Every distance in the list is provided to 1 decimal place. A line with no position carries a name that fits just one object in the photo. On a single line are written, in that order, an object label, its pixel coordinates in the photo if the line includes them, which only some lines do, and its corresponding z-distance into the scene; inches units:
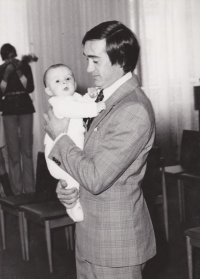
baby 63.8
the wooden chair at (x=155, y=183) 140.5
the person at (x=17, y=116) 208.7
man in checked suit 57.2
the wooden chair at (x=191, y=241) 103.3
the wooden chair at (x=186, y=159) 165.9
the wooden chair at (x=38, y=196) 142.7
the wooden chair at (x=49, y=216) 128.3
